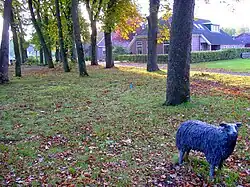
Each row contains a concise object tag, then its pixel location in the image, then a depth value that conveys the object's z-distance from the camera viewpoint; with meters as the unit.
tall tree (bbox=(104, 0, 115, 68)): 24.08
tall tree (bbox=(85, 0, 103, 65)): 25.67
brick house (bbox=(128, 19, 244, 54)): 44.84
